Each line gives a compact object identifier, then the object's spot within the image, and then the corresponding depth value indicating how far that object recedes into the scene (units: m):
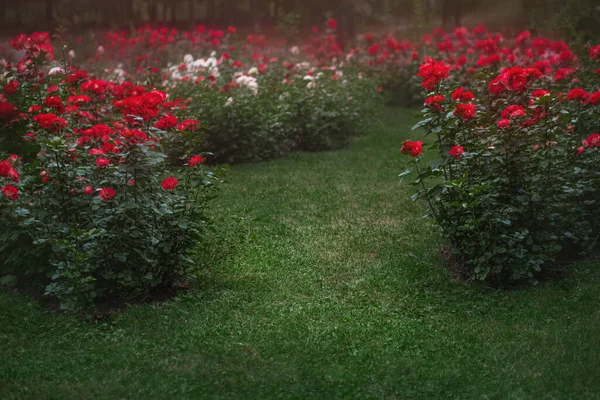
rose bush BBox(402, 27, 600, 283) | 5.52
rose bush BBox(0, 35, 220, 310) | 4.98
